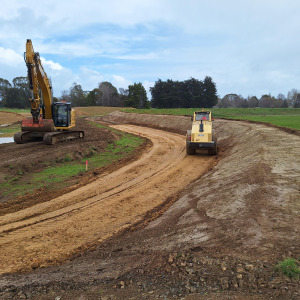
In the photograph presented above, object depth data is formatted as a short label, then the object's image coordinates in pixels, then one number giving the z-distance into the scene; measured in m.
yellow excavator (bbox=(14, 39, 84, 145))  17.67
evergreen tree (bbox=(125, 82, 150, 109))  87.44
